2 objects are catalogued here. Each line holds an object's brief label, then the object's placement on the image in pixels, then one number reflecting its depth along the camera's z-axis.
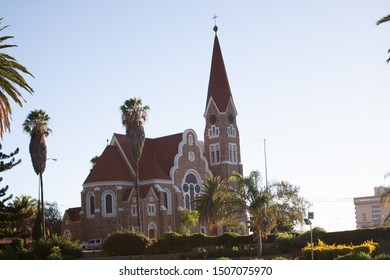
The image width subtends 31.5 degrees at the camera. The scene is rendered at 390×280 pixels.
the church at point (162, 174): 50.06
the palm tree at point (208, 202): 46.05
